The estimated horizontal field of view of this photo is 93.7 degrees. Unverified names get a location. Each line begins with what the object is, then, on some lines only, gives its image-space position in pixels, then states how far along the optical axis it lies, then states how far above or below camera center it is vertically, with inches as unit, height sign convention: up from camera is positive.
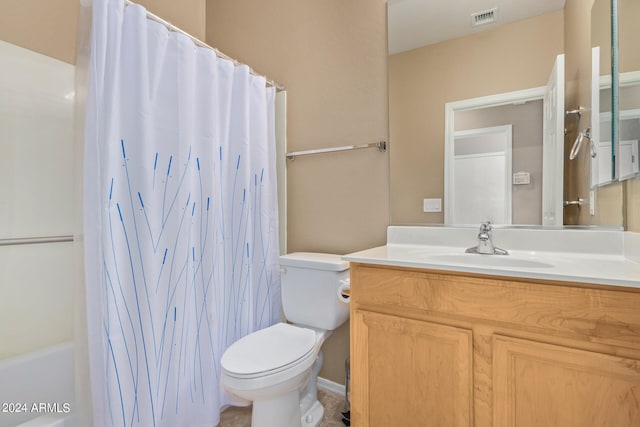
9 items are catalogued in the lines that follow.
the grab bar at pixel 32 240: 51.3 -5.0
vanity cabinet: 30.9 -16.8
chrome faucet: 49.8 -5.5
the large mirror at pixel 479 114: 51.4 +18.3
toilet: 46.3 -24.2
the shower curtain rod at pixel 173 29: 47.2 +31.1
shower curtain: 41.9 -1.0
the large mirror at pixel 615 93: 40.1 +16.8
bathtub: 46.7 -28.2
